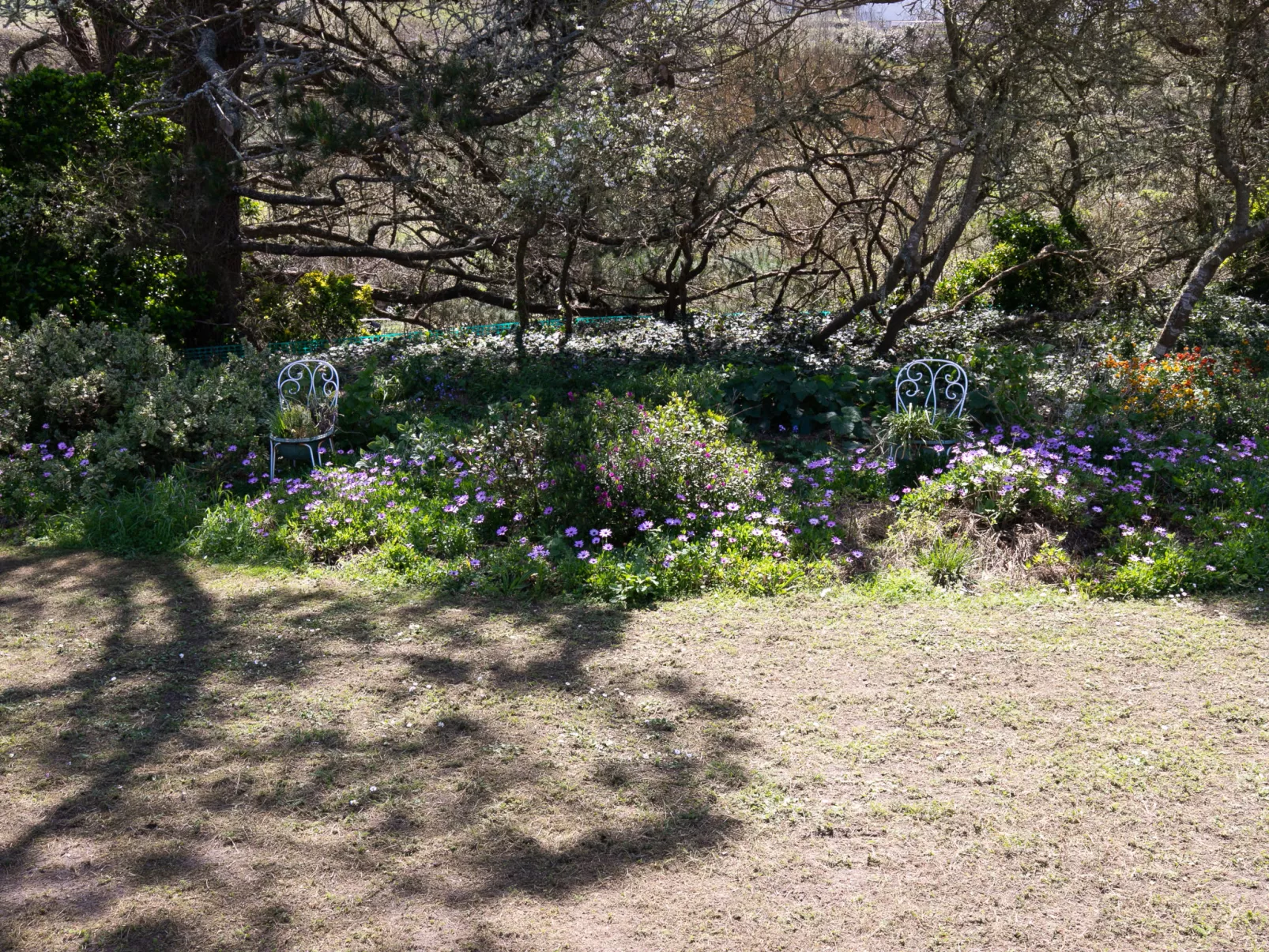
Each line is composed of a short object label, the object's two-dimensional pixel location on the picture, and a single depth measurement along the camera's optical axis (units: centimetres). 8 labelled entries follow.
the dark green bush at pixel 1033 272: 1012
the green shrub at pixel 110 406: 599
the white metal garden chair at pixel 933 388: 597
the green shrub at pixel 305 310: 891
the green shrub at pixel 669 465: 495
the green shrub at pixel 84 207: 747
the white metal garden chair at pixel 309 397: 608
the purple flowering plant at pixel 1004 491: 500
